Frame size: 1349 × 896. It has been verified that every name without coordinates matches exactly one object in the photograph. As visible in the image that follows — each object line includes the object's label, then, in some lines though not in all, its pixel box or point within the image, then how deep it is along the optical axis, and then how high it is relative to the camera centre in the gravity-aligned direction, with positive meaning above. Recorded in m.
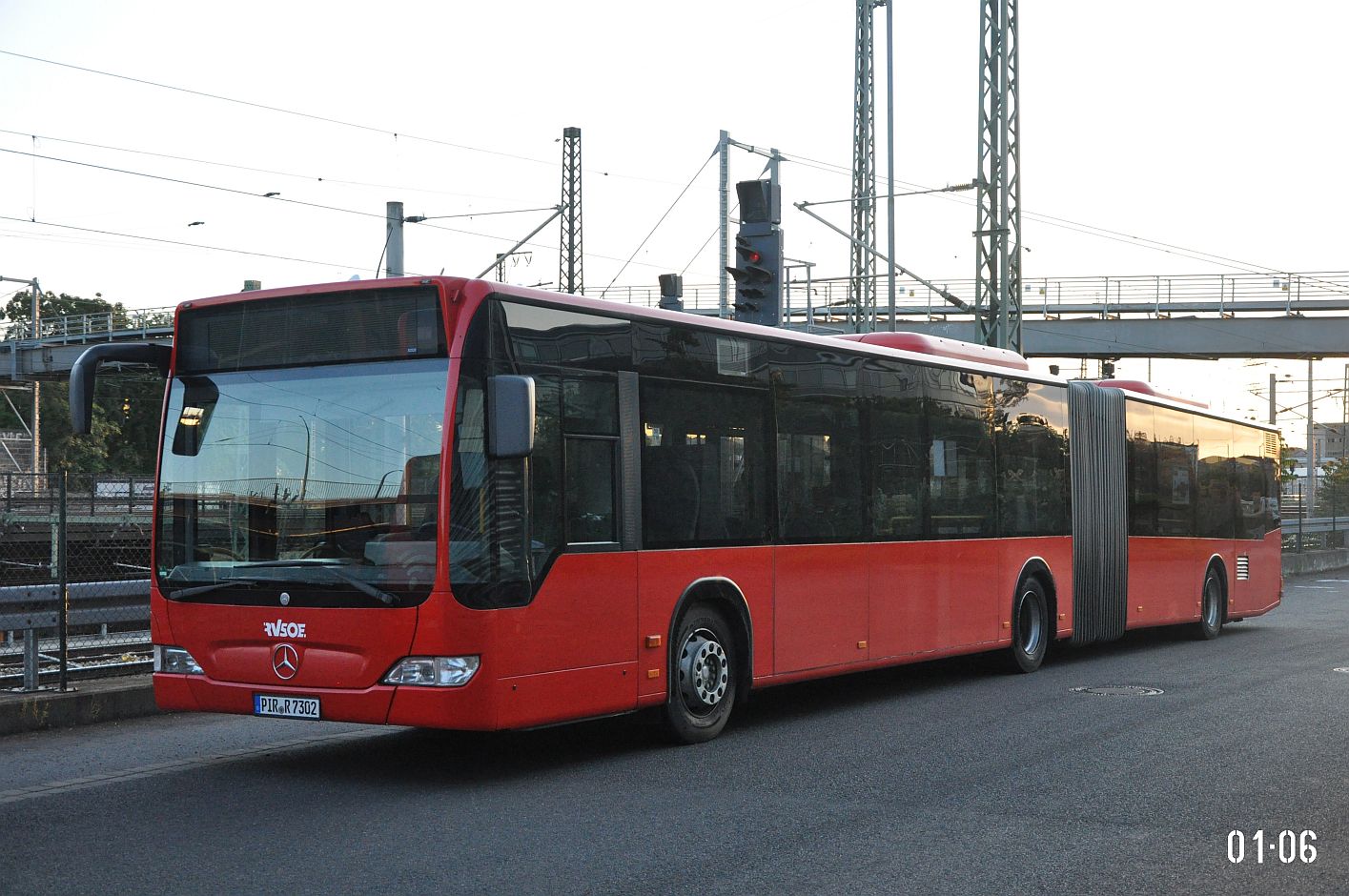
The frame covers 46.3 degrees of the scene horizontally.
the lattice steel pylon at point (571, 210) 44.53 +8.06
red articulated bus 8.76 -0.07
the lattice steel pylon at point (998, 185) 25.45 +5.03
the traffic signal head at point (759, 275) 20.28 +2.86
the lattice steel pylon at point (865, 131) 40.03 +9.36
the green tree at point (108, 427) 72.38 +3.49
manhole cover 13.22 -1.65
